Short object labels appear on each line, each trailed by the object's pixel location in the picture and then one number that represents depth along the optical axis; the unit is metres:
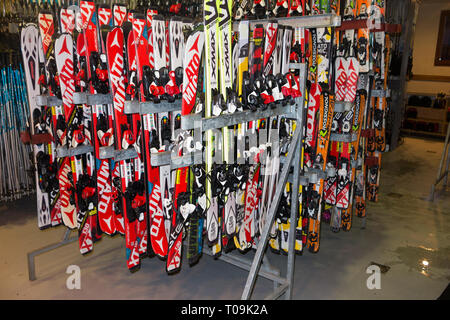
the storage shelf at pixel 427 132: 7.42
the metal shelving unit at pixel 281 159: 1.64
